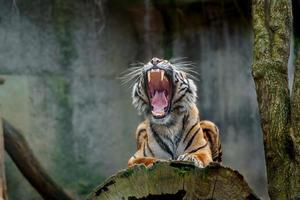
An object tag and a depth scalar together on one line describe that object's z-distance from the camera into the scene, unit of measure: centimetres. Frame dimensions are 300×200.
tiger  934
